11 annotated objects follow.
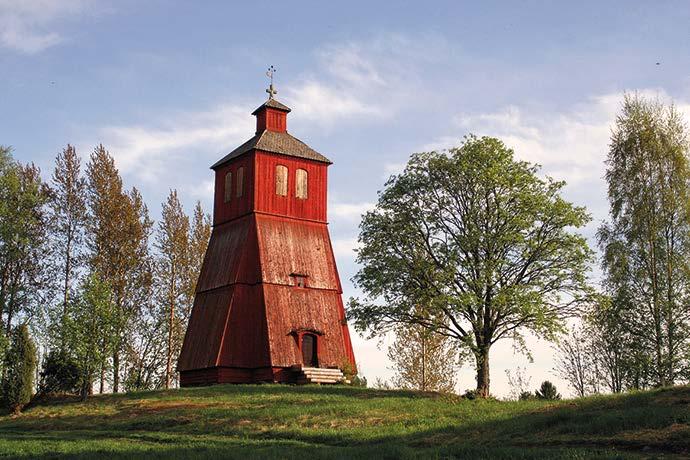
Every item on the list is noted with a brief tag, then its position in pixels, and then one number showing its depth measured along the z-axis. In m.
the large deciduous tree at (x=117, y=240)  53.75
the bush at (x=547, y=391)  38.10
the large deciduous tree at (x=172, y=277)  57.16
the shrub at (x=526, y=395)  36.78
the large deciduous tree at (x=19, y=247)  51.38
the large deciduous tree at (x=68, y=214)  52.88
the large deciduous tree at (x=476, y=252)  36.94
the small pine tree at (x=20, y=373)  40.88
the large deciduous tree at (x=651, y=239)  41.19
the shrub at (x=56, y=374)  44.06
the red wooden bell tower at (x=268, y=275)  46.72
